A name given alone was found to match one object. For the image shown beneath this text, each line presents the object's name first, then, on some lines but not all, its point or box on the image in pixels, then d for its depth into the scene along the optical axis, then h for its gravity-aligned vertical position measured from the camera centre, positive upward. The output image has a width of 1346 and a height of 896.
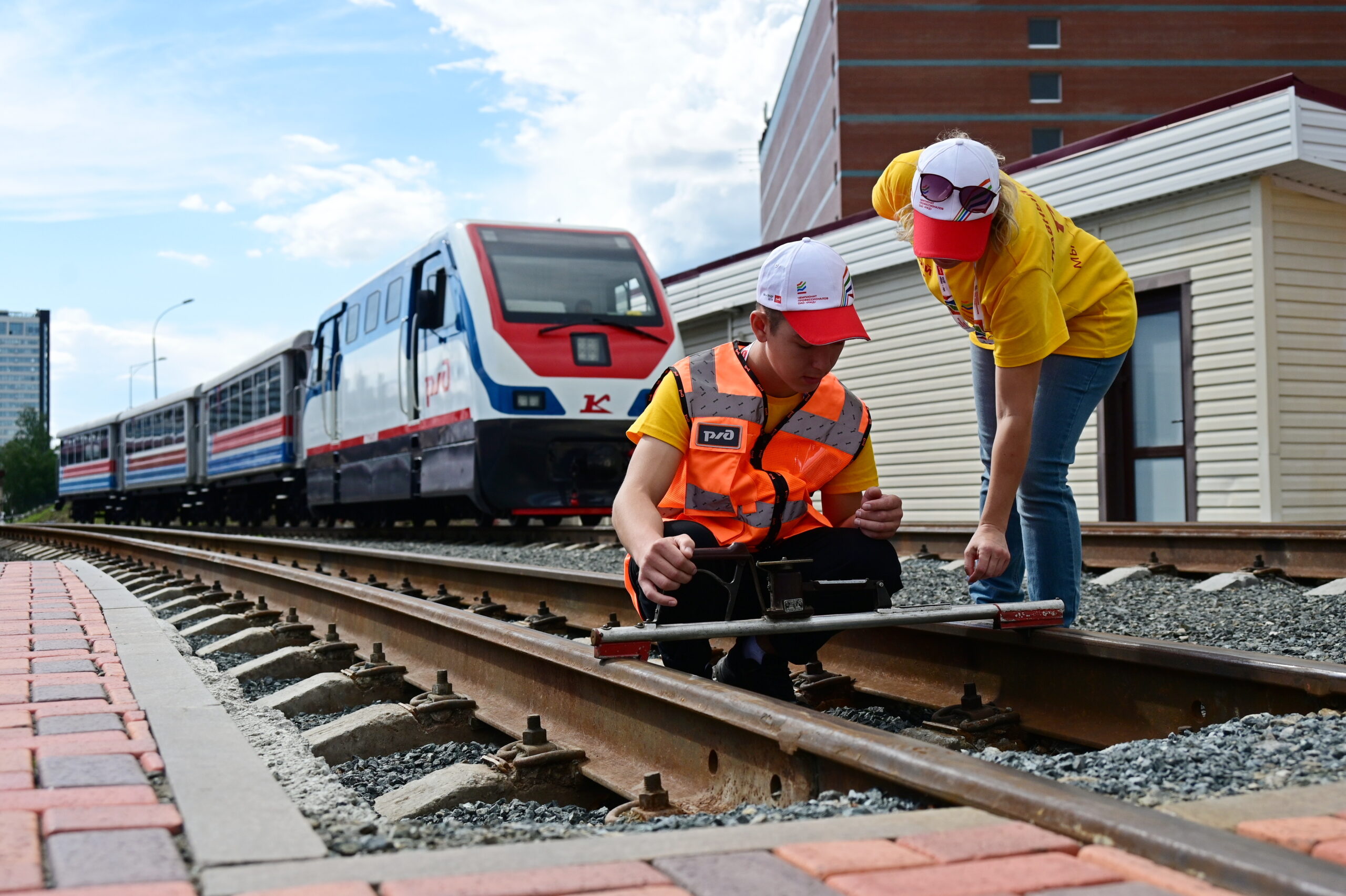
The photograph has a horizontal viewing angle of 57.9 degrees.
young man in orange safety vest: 3.06 +0.03
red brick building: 46.03 +15.69
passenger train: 11.00 +1.10
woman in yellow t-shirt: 3.20 +0.43
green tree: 111.62 +1.59
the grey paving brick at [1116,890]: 1.48 -0.51
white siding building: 10.95 +1.73
